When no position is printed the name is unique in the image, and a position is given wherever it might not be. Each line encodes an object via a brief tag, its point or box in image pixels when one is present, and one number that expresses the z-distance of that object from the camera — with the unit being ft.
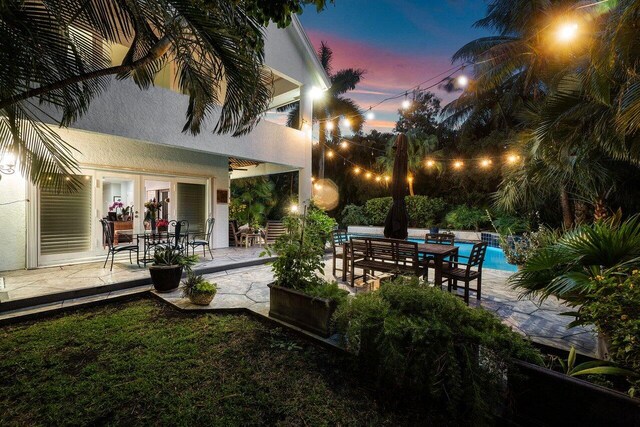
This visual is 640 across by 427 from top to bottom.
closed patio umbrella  16.97
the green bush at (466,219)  48.08
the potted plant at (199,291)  13.25
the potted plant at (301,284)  10.44
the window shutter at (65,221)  20.08
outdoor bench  13.92
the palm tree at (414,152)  56.08
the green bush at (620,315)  4.76
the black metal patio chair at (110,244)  18.49
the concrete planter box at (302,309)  10.21
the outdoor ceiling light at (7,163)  17.81
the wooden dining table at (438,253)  13.56
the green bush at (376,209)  59.15
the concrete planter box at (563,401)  4.62
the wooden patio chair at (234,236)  32.27
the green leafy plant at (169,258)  15.53
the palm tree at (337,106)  53.83
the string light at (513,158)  27.86
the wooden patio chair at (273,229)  31.55
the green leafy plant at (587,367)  5.02
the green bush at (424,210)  54.75
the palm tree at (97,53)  8.07
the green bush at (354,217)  62.23
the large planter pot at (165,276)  14.96
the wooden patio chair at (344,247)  17.59
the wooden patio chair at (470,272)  13.01
